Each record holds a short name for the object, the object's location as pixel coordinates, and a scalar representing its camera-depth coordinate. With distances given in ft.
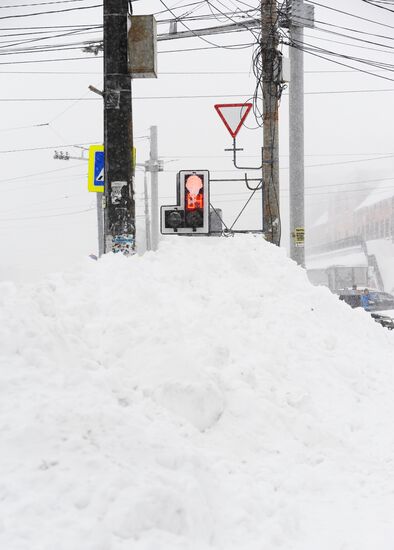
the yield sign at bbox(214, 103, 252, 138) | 60.70
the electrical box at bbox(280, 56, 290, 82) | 66.54
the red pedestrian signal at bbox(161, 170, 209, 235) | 49.60
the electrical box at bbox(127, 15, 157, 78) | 45.03
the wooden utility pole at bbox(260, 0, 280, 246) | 64.03
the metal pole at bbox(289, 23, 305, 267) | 77.10
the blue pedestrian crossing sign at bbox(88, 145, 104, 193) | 62.90
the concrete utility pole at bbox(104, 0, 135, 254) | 44.68
